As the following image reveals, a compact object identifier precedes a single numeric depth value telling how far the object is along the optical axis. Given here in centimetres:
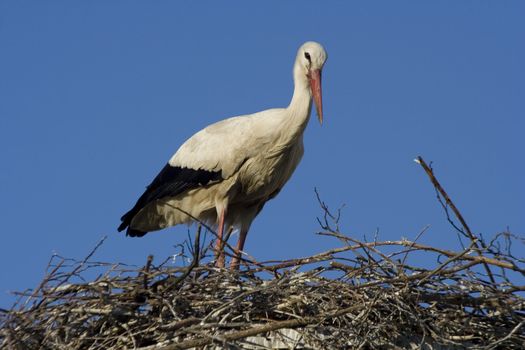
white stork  1602
